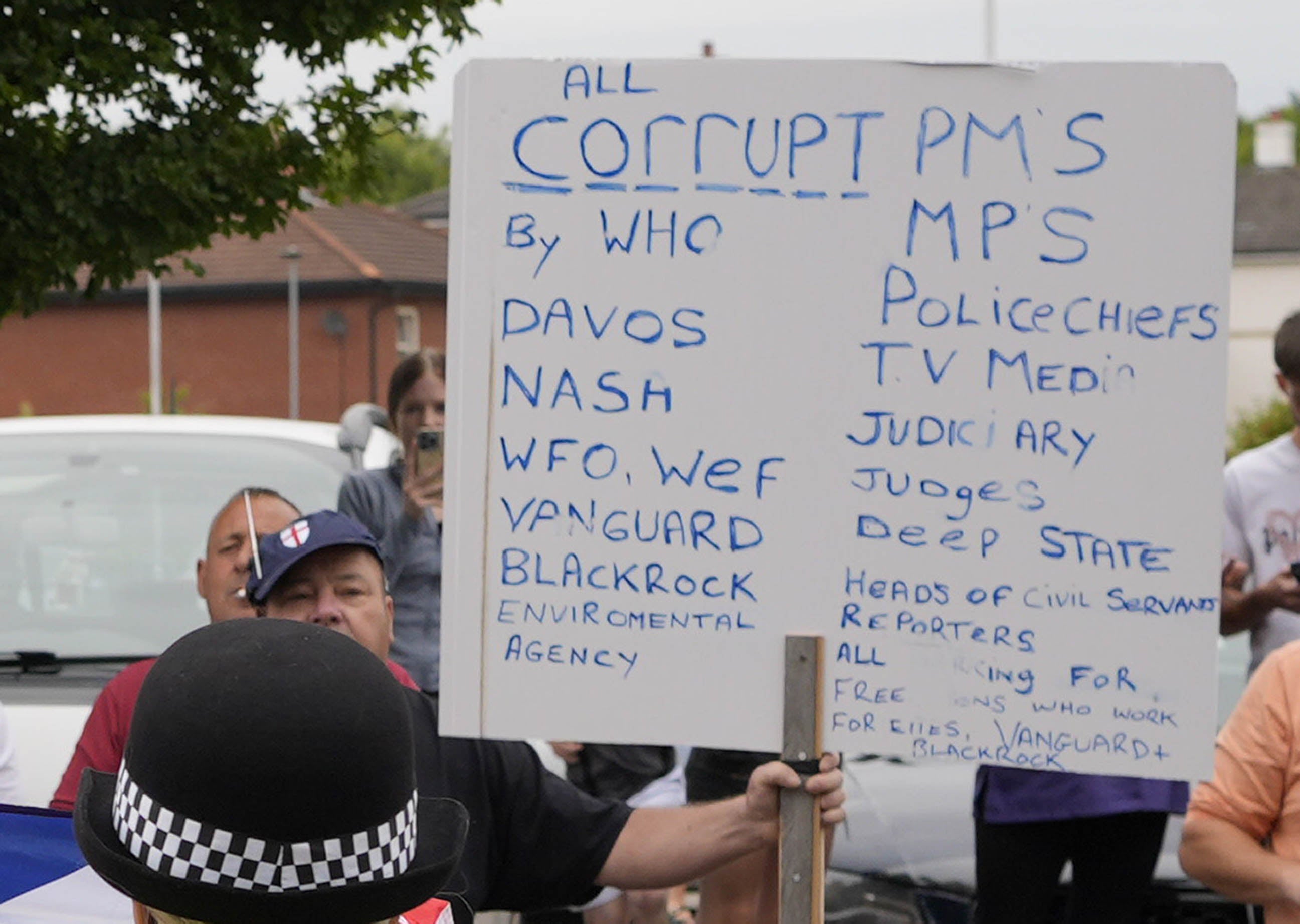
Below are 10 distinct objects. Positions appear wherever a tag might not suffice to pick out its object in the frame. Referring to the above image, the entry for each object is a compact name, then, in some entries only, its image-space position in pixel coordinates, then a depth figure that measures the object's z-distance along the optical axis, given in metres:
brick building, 89.75
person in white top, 9.34
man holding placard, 6.07
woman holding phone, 10.01
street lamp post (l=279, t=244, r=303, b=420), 83.12
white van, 10.02
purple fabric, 8.58
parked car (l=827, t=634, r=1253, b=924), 9.75
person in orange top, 6.62
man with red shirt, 7.33
